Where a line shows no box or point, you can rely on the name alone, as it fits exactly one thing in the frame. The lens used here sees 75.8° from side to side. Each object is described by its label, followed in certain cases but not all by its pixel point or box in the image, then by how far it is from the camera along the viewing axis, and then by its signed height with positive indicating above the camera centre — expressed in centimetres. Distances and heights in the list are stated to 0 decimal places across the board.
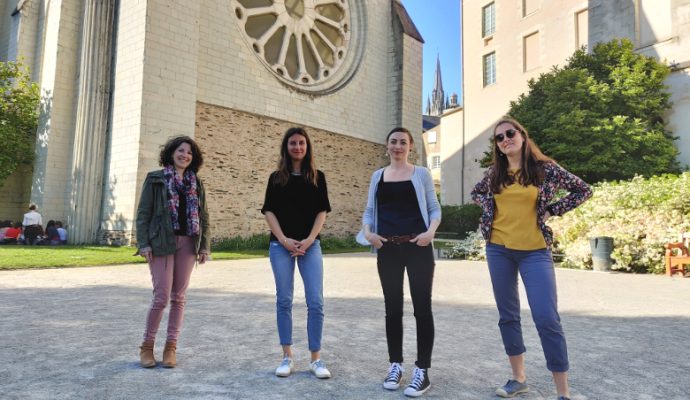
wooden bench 845 -15
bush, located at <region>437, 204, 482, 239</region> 2383 +127
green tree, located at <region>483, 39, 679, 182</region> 1753 +534
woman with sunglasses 246 +8
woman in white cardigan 268 +1
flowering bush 930 +55
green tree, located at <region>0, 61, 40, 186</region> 1576 +425
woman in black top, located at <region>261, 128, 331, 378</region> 295 +7
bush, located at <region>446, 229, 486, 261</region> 1284 -21
